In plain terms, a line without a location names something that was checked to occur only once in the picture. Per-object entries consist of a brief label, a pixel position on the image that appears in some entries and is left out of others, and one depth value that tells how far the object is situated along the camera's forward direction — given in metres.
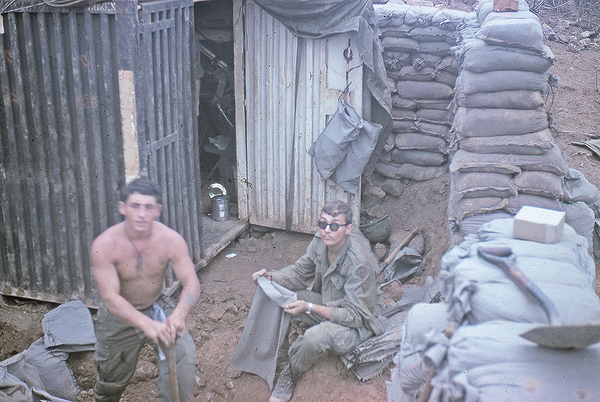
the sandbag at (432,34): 6.41
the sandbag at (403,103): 6.70
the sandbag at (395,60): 6.64
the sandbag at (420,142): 6.65
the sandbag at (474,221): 4.30
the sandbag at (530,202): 4.44
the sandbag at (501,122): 4.83
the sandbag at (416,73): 6.55
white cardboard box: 2.87
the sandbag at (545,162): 4.57
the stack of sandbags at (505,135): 4.51
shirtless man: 3.28
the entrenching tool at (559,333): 1.90
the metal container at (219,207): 6.98
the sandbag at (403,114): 6.73
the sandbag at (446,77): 6.45
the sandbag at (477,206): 4.45
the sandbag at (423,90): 6.49
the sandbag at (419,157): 6.75
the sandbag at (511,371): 1.91
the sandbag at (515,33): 4.80
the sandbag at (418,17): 6.43
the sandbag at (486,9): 5.66
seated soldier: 3.97
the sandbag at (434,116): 6.64
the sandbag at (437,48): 6.46
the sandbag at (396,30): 6.52
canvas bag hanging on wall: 5.95
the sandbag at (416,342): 2.56
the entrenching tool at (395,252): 5.84
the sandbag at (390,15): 6.51
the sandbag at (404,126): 6.74
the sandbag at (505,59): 4.86
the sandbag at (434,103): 6.59
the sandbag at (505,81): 4.89
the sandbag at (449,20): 6.36
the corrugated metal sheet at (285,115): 6.12
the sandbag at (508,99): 4.90
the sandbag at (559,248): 2.74
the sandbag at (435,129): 6.60
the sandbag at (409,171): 6.81
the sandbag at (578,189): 4.86
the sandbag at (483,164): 4.62
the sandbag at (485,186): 4.52
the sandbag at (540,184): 4.46
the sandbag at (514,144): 4.72
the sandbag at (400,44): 6.53
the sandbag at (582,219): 4.66
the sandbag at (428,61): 6.50
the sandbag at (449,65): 6.32
